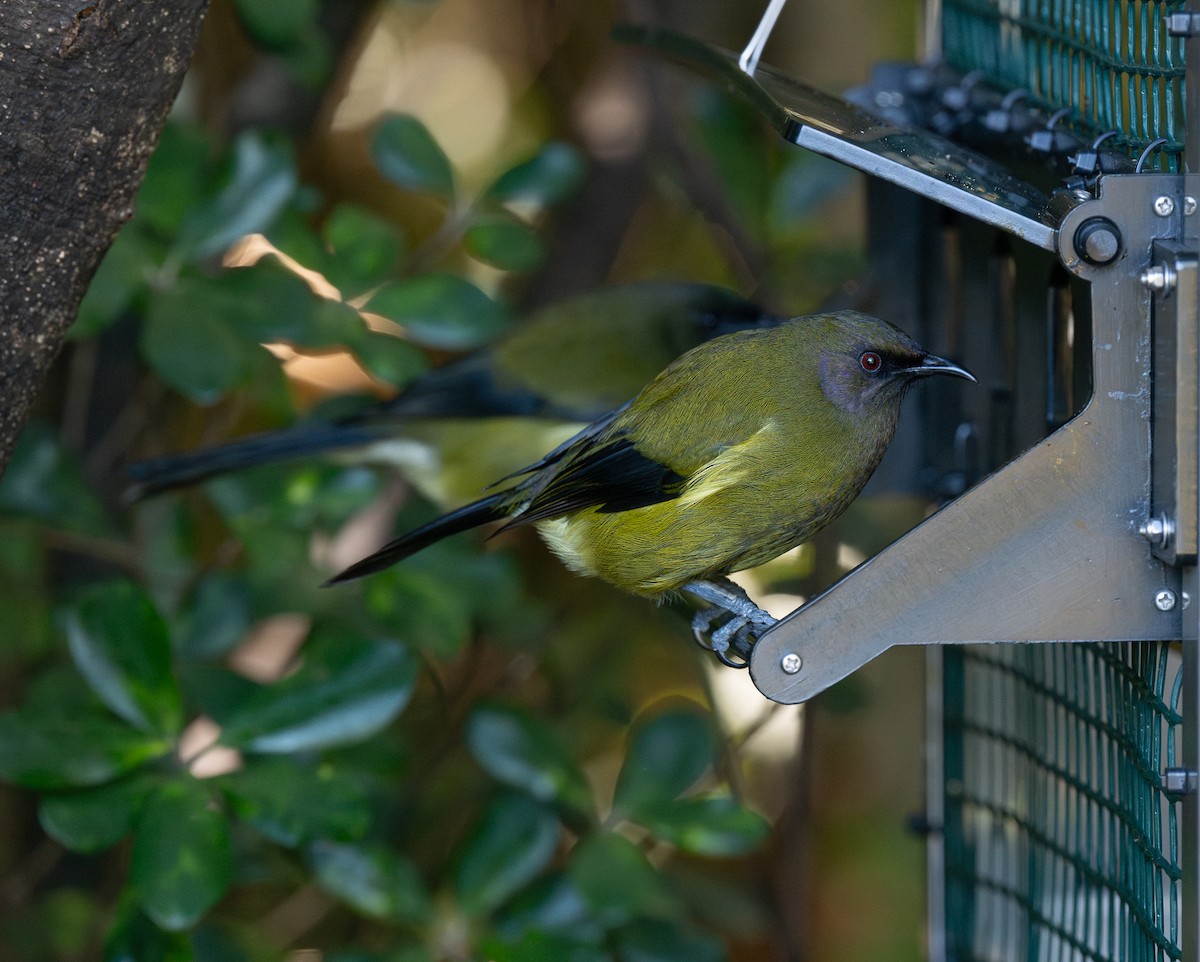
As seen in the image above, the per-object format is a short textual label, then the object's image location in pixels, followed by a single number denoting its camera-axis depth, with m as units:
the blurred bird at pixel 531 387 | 6.52
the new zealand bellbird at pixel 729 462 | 5.79
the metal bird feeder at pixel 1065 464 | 5.66
